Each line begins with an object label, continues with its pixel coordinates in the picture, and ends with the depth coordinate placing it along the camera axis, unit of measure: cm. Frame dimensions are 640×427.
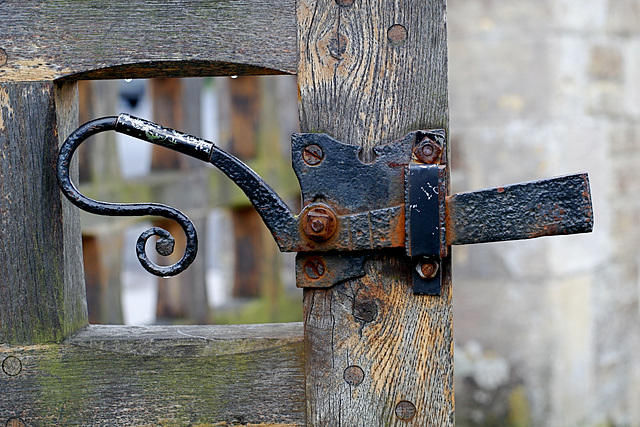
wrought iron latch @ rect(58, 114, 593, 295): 121
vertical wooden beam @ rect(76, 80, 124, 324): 194
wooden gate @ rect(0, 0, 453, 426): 123
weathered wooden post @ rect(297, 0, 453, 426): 123
